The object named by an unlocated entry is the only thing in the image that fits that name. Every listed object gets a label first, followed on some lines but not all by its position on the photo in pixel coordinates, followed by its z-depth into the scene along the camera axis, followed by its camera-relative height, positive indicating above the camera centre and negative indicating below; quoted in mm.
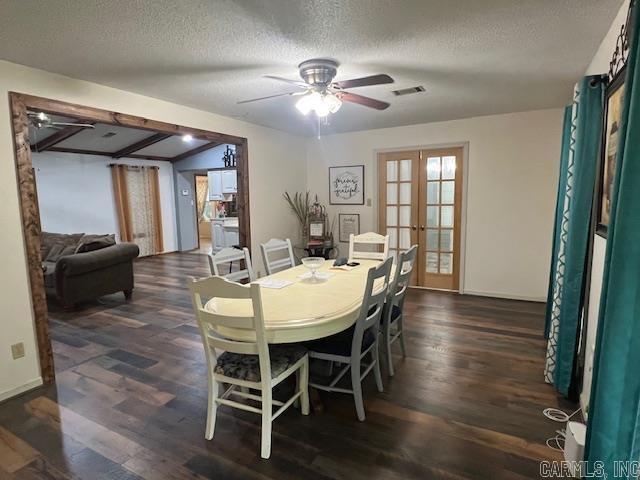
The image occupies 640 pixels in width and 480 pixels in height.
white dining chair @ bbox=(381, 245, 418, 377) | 2559 -785
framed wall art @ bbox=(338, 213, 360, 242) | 5457 -409
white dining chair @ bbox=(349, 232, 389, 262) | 3596 -447
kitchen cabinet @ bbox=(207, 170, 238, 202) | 7801 +381
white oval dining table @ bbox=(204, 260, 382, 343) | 1787 -620
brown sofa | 4145 -814
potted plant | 5461 -159
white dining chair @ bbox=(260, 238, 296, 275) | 3191 -508
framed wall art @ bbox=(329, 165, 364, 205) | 5340 +218
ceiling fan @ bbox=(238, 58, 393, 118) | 2457 +800
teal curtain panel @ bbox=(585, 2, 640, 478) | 1029 -346
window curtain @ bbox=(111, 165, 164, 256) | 7438 -87
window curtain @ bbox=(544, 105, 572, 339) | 2625 -86
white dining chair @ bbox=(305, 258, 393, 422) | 2035 -893
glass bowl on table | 2678 -517
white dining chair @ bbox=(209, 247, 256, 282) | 2635 -470
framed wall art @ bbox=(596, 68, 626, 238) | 1745 +260
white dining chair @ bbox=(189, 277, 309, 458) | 1716 -896
